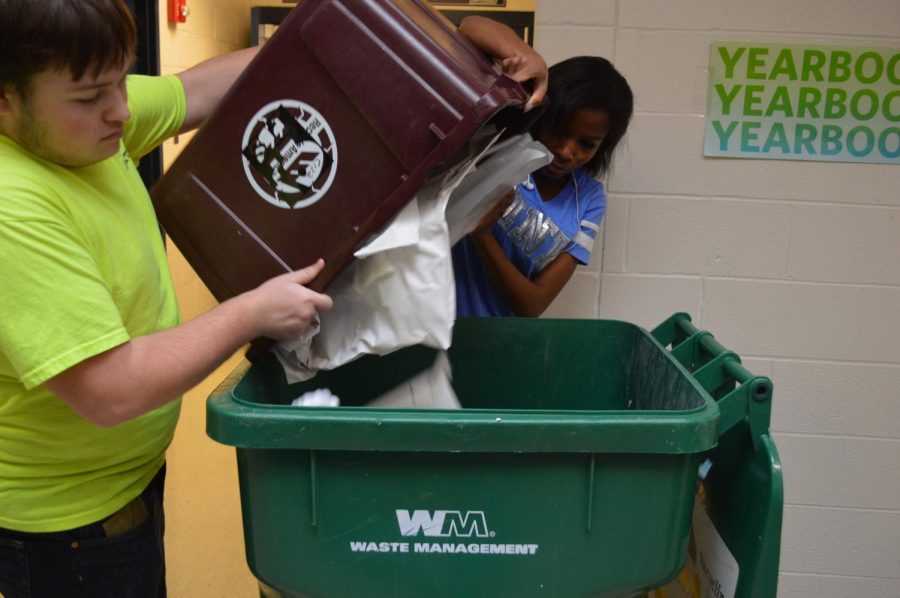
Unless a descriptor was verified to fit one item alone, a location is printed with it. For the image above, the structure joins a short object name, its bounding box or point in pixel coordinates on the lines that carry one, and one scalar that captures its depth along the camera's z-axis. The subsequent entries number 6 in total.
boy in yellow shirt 0.89
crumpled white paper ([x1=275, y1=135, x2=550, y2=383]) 1.06
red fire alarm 4.16
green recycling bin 1.00
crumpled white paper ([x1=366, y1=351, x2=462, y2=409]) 1.28
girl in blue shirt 1.57
